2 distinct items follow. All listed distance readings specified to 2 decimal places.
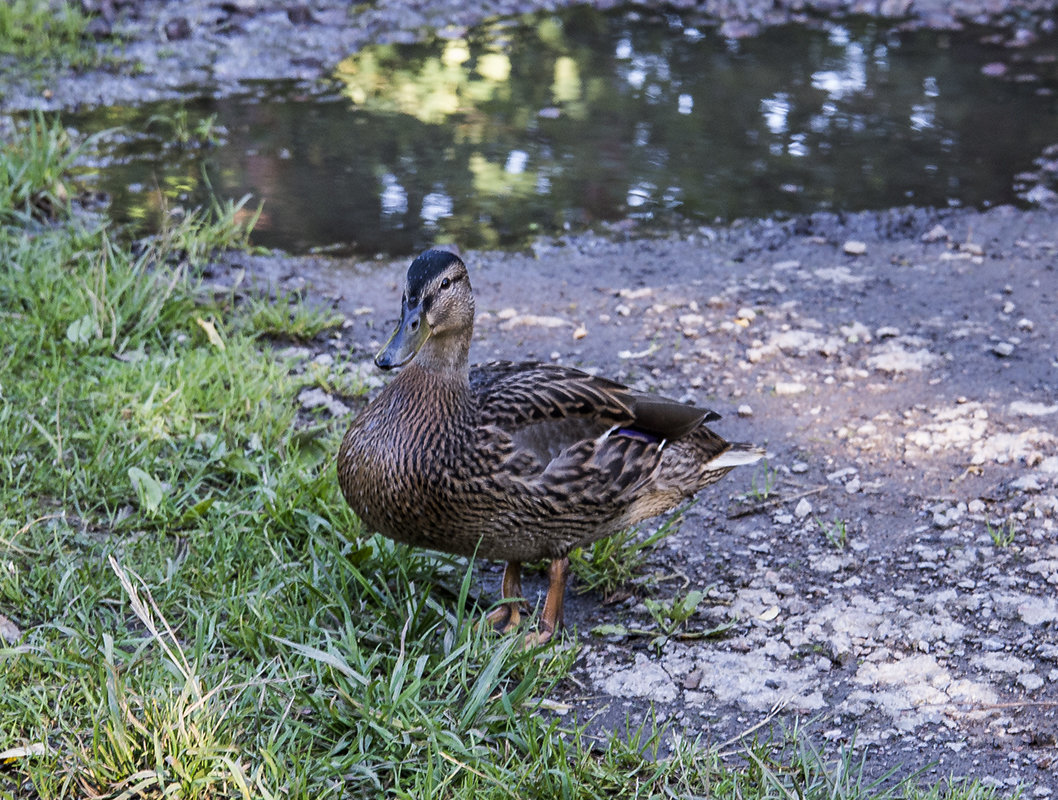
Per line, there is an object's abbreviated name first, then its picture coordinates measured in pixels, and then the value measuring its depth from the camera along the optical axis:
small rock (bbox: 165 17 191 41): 8.59
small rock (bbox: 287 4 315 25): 9.16
